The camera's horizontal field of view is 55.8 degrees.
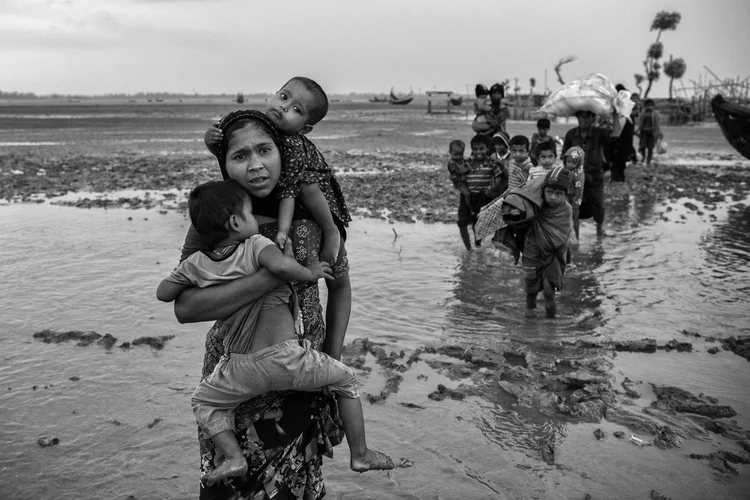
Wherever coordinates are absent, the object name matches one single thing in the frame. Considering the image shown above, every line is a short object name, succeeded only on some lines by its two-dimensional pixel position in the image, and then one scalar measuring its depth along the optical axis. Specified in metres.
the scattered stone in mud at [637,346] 5.60
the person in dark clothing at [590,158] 9.30
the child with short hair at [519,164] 7.75
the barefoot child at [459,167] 8.43
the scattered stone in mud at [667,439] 4.12
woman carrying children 2.48
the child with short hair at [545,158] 6.97
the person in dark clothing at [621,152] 13.20
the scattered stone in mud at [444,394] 4.77
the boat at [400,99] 94.00
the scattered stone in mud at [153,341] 5.65
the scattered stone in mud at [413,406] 4.64
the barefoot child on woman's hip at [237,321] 2.44
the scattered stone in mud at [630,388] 4.77
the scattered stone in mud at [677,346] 5.60
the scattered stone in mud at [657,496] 3.57
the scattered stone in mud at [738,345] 5.48
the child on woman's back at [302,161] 2.58
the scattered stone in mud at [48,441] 4.13
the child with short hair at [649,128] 18.56
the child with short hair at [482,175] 8.30
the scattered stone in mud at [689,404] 4.51
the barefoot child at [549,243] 6.10
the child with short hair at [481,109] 9.70
